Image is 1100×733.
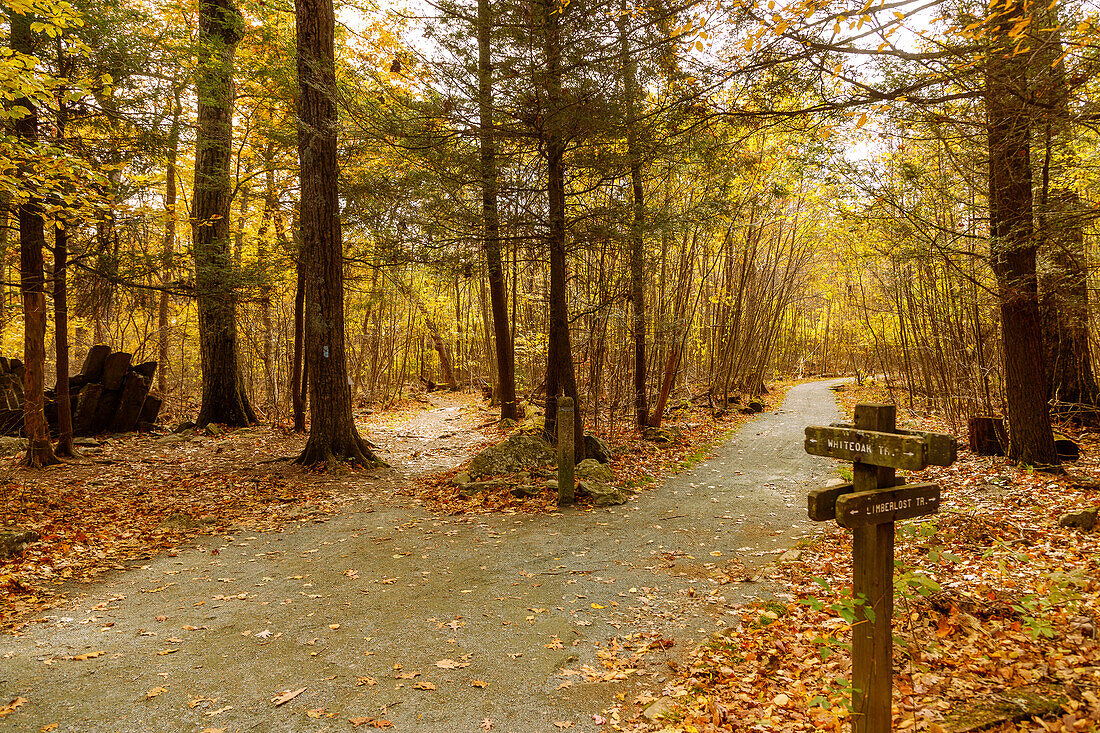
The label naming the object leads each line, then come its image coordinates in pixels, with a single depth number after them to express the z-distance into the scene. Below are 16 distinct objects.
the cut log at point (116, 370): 11.70
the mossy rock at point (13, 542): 5.49
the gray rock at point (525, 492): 8.30
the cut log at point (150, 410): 12.27
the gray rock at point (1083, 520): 5.34
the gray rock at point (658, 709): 3.27
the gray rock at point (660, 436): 12.18
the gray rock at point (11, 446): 9.35
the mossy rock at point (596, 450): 9.88
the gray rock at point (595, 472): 8.73
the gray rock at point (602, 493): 8.02
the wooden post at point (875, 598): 2.67
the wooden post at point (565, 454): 7.74
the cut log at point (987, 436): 8.76
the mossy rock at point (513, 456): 9.13
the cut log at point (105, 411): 11.52
